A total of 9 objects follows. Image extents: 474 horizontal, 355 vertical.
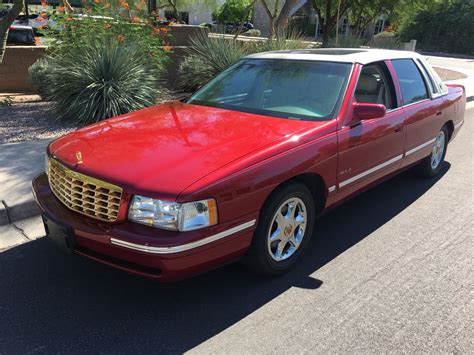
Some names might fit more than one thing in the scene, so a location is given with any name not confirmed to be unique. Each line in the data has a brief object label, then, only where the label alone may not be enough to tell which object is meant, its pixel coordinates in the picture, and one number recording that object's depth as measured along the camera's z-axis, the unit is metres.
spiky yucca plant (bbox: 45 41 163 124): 7.44
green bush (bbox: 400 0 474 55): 32.94
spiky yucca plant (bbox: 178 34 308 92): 10.13
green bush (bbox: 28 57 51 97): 9.45
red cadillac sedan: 2.71
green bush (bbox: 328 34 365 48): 14.29
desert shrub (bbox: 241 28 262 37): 42.62
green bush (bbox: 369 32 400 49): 17.08
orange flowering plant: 8.41
